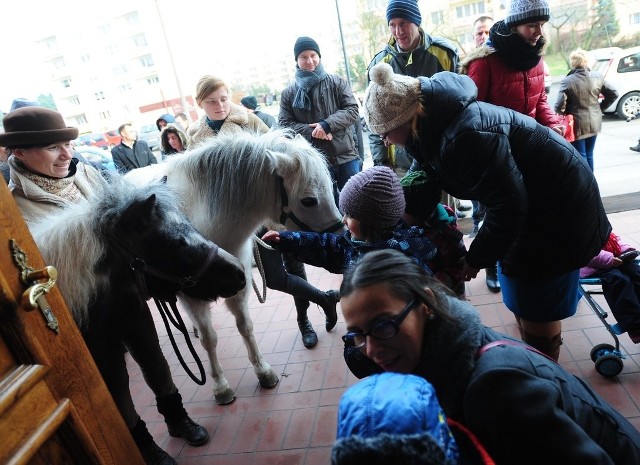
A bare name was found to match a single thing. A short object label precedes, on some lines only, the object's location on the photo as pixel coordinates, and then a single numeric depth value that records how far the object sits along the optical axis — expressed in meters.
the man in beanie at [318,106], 3.79
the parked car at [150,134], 17.09
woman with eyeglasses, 0.85
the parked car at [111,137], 21.06
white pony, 2.45
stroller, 2.27
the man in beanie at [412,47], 3.18
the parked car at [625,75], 9.32
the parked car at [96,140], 20.30
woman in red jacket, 2.28
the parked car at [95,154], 8.92
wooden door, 1.11
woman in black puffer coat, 1.59
